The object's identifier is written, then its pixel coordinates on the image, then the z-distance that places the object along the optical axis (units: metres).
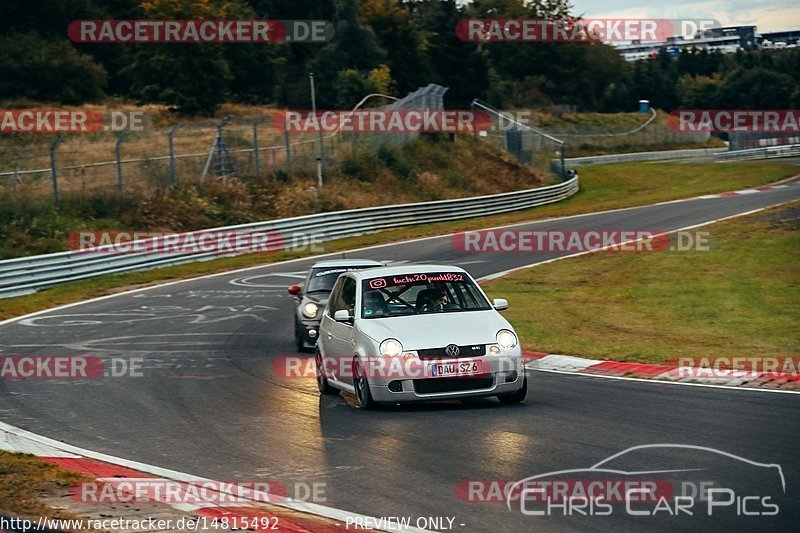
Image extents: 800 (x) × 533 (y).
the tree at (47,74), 65.06
